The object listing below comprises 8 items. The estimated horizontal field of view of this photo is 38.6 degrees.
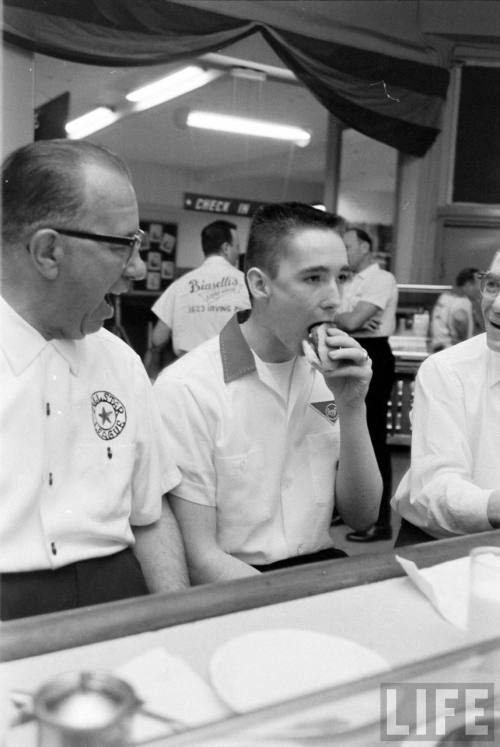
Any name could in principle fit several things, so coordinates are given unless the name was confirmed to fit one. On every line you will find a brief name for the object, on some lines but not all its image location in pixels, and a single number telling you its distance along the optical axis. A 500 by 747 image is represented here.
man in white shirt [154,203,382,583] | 1.63
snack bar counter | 0.59
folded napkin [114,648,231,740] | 0.65
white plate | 0.71
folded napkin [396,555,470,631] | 0.93
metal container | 0.49
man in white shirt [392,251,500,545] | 1.69
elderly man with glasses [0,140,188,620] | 1.27
